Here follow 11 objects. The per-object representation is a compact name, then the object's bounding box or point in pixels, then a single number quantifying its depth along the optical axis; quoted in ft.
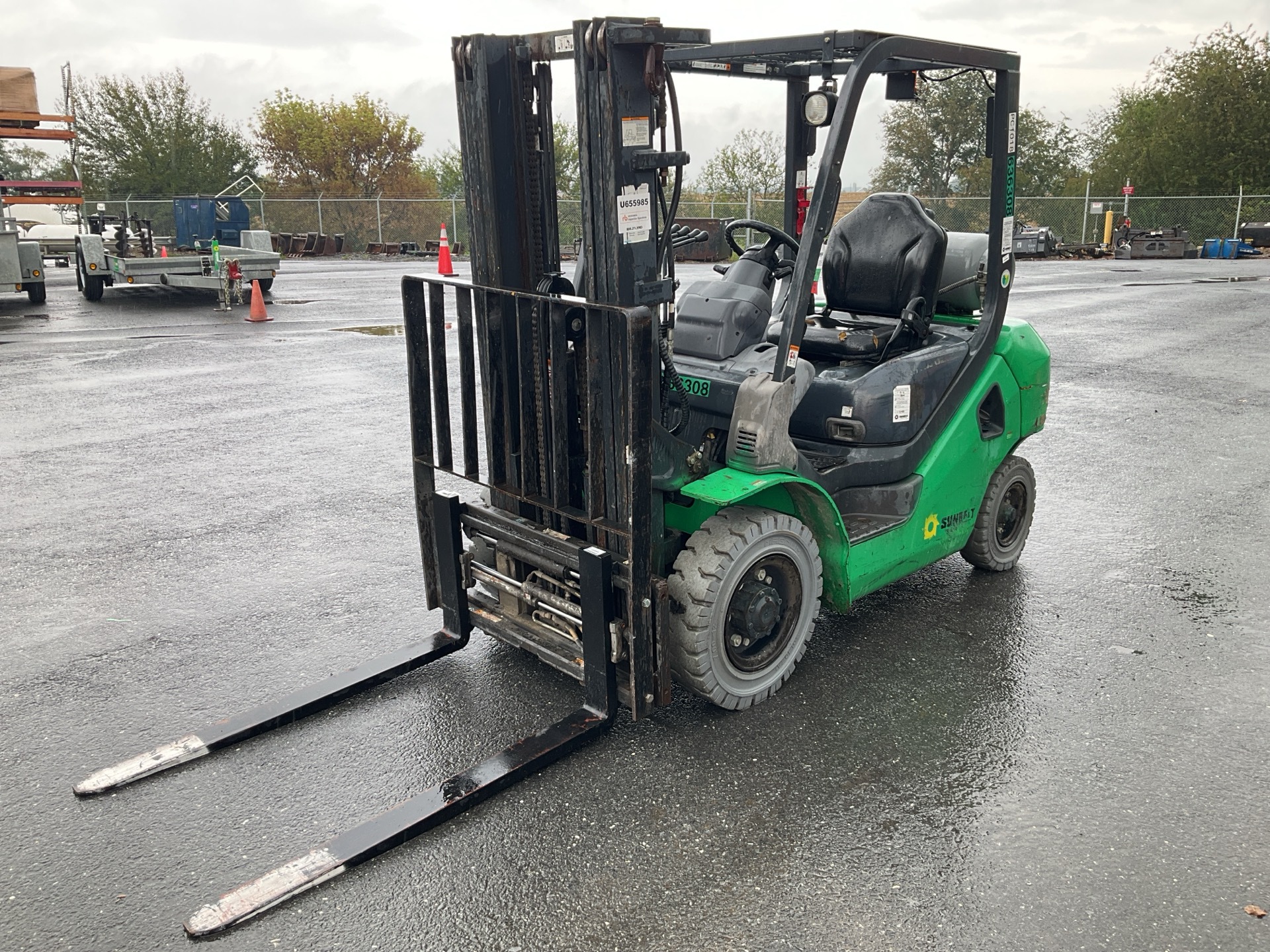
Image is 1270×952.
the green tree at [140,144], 152.56
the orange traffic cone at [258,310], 52.37
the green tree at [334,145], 156.25
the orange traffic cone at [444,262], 73.97
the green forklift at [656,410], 11.92
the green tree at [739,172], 161.99
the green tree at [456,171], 114.62
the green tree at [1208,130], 131.34
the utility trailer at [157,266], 58.39
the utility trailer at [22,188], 57.47
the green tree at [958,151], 165.17
